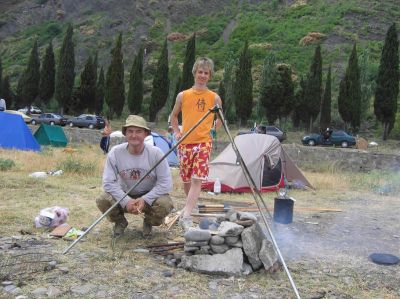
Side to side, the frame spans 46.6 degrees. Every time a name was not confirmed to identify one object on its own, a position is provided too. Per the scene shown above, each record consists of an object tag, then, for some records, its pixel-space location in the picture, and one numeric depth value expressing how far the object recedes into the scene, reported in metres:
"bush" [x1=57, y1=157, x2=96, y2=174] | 8.26
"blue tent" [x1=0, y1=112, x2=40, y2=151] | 12.86
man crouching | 3.82
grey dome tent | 7.90
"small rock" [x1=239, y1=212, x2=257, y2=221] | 3.53
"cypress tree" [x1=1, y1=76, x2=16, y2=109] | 39.28
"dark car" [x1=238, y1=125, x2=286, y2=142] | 24.65
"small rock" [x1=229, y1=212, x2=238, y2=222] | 3.58
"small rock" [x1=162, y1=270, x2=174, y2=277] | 3.13
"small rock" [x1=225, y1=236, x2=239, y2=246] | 3.31
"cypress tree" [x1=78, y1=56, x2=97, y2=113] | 33.72
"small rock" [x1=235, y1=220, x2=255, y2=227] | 3.45
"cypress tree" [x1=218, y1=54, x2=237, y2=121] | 29.67
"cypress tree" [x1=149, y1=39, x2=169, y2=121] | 30.72
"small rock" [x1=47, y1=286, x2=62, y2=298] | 2.66
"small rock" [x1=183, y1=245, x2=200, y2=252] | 3.37
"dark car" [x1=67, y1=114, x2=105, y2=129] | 28.66
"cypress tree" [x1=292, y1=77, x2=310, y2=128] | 28.58
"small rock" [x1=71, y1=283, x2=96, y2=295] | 2.74
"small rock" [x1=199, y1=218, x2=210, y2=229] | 3.61
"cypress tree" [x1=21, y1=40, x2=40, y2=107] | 35.78
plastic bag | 4.21
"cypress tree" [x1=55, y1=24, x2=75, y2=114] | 33.50
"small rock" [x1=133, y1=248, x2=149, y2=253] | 3.61
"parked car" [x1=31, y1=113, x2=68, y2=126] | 28.84
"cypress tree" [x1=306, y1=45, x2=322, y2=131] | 28.05
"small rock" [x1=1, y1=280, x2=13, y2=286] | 2.79
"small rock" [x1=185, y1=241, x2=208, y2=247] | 3.32
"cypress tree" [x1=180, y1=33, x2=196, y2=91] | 30.34
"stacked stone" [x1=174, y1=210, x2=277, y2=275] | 3.24
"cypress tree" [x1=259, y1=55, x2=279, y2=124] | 27.75
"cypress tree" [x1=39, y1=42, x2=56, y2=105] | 35.12
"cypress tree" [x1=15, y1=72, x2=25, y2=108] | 36.94
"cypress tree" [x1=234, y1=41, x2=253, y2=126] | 28.94
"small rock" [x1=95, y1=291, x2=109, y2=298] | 2.71
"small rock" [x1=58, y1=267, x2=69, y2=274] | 3.03
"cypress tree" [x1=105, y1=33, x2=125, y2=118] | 31.39
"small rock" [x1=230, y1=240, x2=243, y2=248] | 3.32
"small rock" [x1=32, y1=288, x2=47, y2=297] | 2.66
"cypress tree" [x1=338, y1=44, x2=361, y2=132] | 26.64
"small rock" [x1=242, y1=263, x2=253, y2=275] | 3.23
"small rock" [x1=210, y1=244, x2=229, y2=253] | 3.30
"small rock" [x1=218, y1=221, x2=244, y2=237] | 3.30
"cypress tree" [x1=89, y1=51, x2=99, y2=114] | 34.00
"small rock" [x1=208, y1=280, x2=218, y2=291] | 2.98
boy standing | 4.39
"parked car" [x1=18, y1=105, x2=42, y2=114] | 34.89
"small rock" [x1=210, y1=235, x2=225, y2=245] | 3.29
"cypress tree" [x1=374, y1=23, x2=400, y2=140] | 25.27
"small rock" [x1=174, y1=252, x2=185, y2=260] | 3.42
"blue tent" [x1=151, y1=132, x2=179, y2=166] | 12.29
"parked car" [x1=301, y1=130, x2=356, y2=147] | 24.02
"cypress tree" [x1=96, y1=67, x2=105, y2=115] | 34.56
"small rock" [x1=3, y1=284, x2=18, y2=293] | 2.71
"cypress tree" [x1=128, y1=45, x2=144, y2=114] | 31.72
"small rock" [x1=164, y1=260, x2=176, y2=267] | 3.35
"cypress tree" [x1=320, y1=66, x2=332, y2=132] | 28.75
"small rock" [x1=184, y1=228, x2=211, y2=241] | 3.29
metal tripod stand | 3.59
